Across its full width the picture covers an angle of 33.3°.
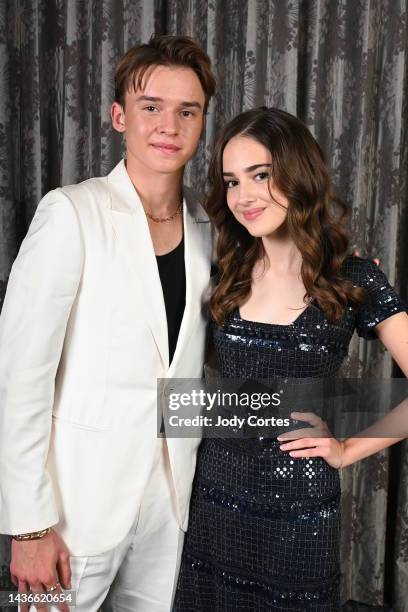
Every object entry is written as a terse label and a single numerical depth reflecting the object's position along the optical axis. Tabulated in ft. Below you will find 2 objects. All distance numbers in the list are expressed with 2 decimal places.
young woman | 5.35
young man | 5.06
